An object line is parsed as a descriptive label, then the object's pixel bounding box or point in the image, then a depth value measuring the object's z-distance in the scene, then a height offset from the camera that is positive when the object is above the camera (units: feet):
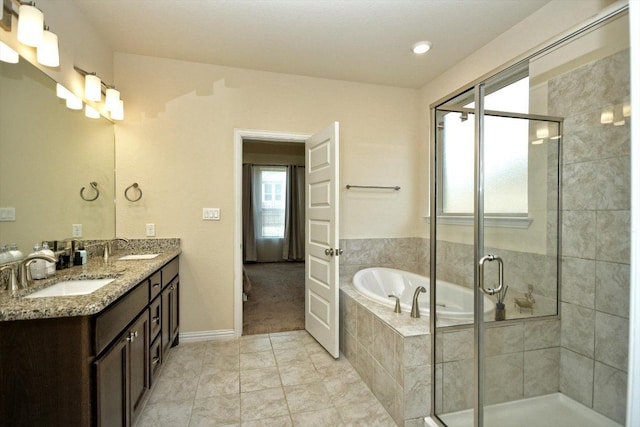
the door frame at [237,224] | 9.19 -0.40
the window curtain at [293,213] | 22.34 -0.13
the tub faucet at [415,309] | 6.31 -2.13
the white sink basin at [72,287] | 4.51 -1.27
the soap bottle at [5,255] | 4.50 -0.69
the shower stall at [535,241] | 4.52 -0.55
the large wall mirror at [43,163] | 4.74 +0.98
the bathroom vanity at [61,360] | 3.41 -1.82
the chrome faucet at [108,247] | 6.98 -0.89
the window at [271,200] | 22.12 +0.88
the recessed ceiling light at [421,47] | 7.95 +4.60
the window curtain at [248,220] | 21.54 -0.69
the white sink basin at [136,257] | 6.98 -1.16
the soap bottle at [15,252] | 4.74 -0.68
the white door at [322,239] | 7.84 -0.83
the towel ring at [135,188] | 8.45 +0.60
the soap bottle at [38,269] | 4.80 -0.96
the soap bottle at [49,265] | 4.98 -0.94
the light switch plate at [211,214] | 9.01 -0.08
